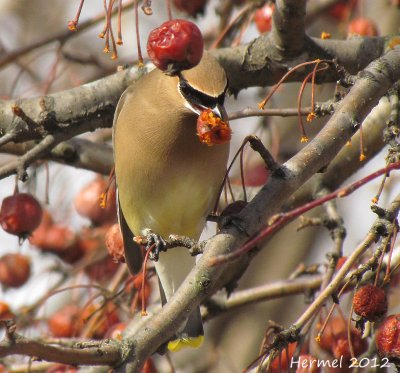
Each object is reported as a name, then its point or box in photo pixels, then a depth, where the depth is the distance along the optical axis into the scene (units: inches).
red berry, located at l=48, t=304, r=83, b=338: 295.1
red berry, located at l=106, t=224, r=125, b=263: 258.5
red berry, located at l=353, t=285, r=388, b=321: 186.7
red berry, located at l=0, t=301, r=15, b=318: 276.8
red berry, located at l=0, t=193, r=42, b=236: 249.8
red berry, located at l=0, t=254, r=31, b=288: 311.4
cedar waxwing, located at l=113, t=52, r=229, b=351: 245.4
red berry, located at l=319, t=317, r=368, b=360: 232.4
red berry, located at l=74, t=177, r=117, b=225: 314.3
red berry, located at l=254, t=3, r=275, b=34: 308.8
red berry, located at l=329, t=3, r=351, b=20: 366.3
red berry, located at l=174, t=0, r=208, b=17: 311.3
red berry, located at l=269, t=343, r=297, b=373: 219.2
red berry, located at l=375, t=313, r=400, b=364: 188.7
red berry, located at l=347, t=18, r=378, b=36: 309.6
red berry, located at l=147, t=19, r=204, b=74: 179.9
